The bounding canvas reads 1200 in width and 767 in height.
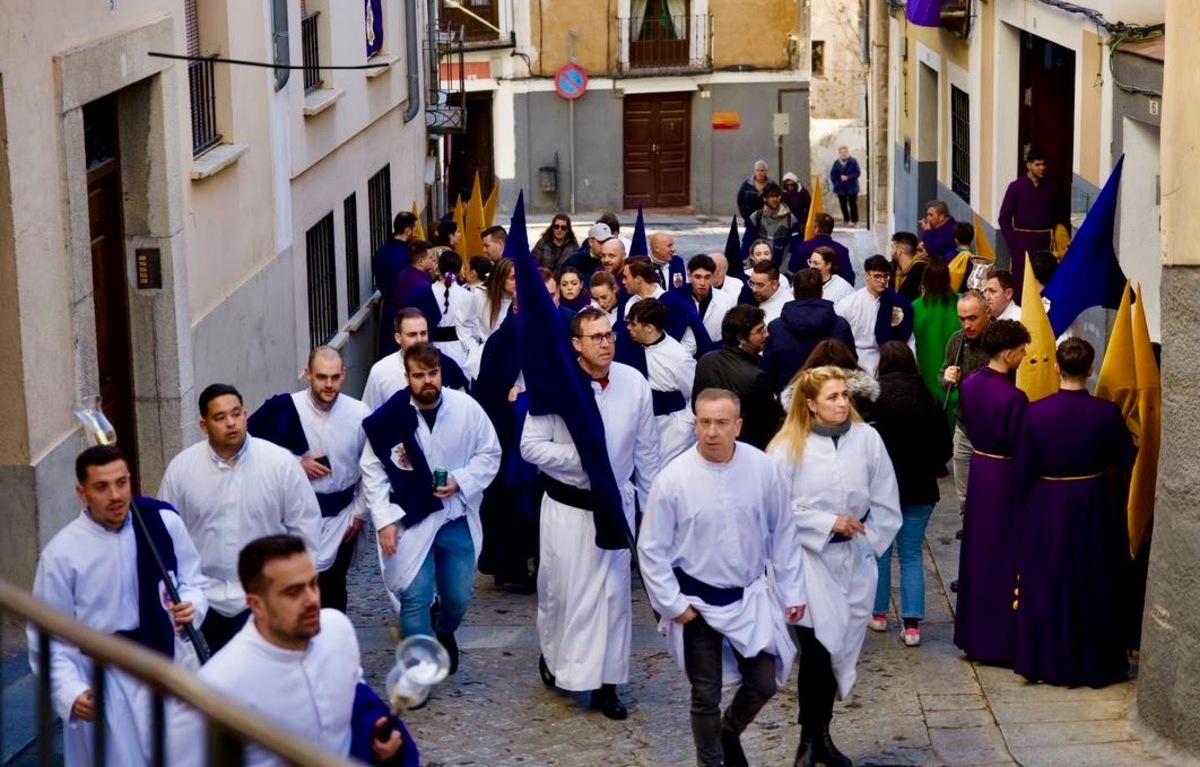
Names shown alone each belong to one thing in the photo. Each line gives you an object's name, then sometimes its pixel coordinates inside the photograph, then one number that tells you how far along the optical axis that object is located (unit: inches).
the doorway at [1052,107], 687.7
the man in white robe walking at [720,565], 307.9
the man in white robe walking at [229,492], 330.0
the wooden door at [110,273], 433.1
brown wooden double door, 1576.0
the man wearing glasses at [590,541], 360.8
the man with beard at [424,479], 367.2
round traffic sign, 1531.7
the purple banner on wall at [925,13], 789.2
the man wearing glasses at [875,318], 521.3
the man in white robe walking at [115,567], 275.1
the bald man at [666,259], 596.5
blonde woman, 328.5
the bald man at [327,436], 378.9
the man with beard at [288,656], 205.8
